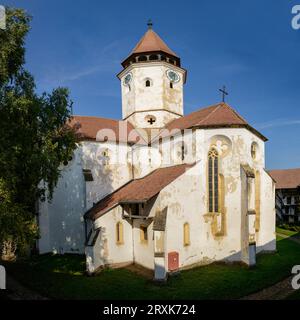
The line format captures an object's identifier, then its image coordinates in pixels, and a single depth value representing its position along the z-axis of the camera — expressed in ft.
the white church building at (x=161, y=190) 58.44
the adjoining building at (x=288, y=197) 151.81
